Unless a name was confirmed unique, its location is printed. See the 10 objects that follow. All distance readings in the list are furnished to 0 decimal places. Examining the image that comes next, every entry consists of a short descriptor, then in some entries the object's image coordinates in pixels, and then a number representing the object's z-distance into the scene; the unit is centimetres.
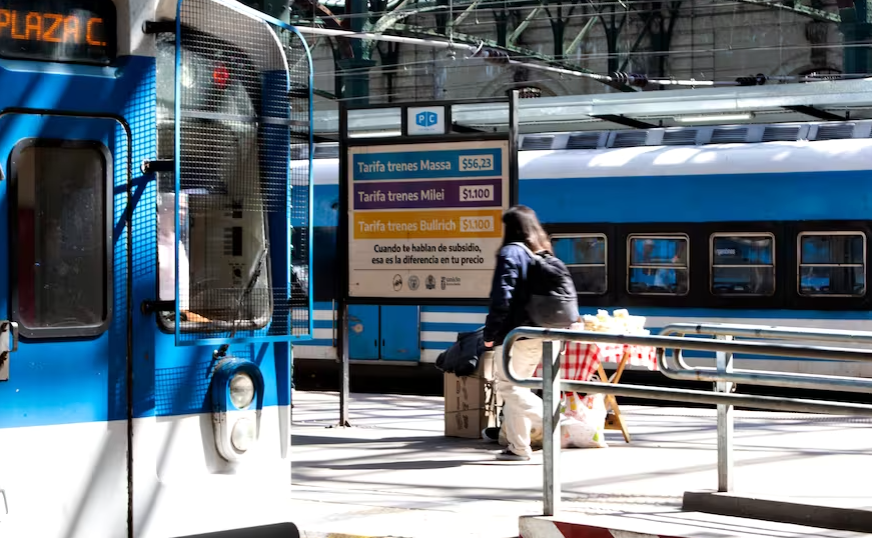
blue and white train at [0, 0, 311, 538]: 932
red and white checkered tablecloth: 1941
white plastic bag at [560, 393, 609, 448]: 1989
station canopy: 3005
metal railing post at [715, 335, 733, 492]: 1405
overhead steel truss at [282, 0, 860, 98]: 5381
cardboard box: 2094
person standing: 1756
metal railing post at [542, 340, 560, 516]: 1254
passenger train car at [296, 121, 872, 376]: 2837
